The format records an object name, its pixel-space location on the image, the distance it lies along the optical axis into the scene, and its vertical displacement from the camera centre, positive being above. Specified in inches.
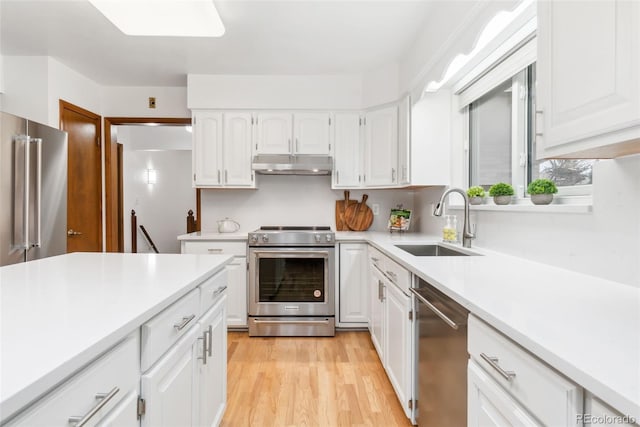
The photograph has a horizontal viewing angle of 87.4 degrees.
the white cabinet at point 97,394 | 23.2 -14.9
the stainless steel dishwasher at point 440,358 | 45.1 -23.0
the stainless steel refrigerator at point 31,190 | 90.1 +5.8
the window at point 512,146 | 61.7 +16.6
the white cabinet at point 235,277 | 120.4 -24.0
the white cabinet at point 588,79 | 30.5 +13.6
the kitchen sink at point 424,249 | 94.9 -11.3
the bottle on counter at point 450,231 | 91.6 -5.7
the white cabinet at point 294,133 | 129.9 +30.0
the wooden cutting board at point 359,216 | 141.4 -2.5
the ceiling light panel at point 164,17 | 67.8 +41.7
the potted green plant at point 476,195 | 85.2 +3.9
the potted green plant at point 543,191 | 60.4 +3.6
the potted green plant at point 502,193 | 73.7 +3.8
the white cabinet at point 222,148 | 129.7 +24.1
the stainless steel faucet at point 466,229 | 81.9 -4.6
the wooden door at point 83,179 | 126.1 +12.4
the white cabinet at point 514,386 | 25.8 -15.9
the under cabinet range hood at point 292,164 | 122.2 +17.1
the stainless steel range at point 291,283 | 117.3 -25.8
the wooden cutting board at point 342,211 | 142.6 -0.4
